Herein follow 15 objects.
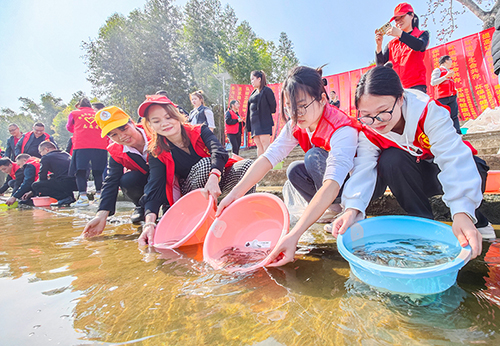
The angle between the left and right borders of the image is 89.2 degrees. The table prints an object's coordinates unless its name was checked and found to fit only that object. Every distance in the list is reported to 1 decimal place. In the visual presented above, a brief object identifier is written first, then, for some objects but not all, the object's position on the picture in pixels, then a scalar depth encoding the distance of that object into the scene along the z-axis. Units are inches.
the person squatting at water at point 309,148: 47.1
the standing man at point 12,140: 277.2
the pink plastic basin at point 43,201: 195.5
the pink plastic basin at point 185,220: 66.1
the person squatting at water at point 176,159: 83.2
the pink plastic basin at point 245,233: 52.5
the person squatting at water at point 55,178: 189.0
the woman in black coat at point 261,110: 165.2
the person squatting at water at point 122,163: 86.4
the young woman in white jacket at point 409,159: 39.7
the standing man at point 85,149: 165.2
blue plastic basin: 29.3
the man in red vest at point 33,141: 250.7
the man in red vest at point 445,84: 131.4
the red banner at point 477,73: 278.8
